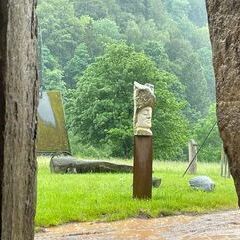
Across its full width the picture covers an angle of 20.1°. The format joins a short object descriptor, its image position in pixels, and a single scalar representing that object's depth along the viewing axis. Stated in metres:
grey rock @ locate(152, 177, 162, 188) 13.06
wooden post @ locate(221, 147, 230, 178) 17.28
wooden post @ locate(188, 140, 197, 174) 18.39
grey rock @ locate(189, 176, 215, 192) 12.54
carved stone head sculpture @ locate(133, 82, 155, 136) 11.74
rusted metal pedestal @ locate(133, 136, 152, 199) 10.64
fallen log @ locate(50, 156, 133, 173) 16.28
